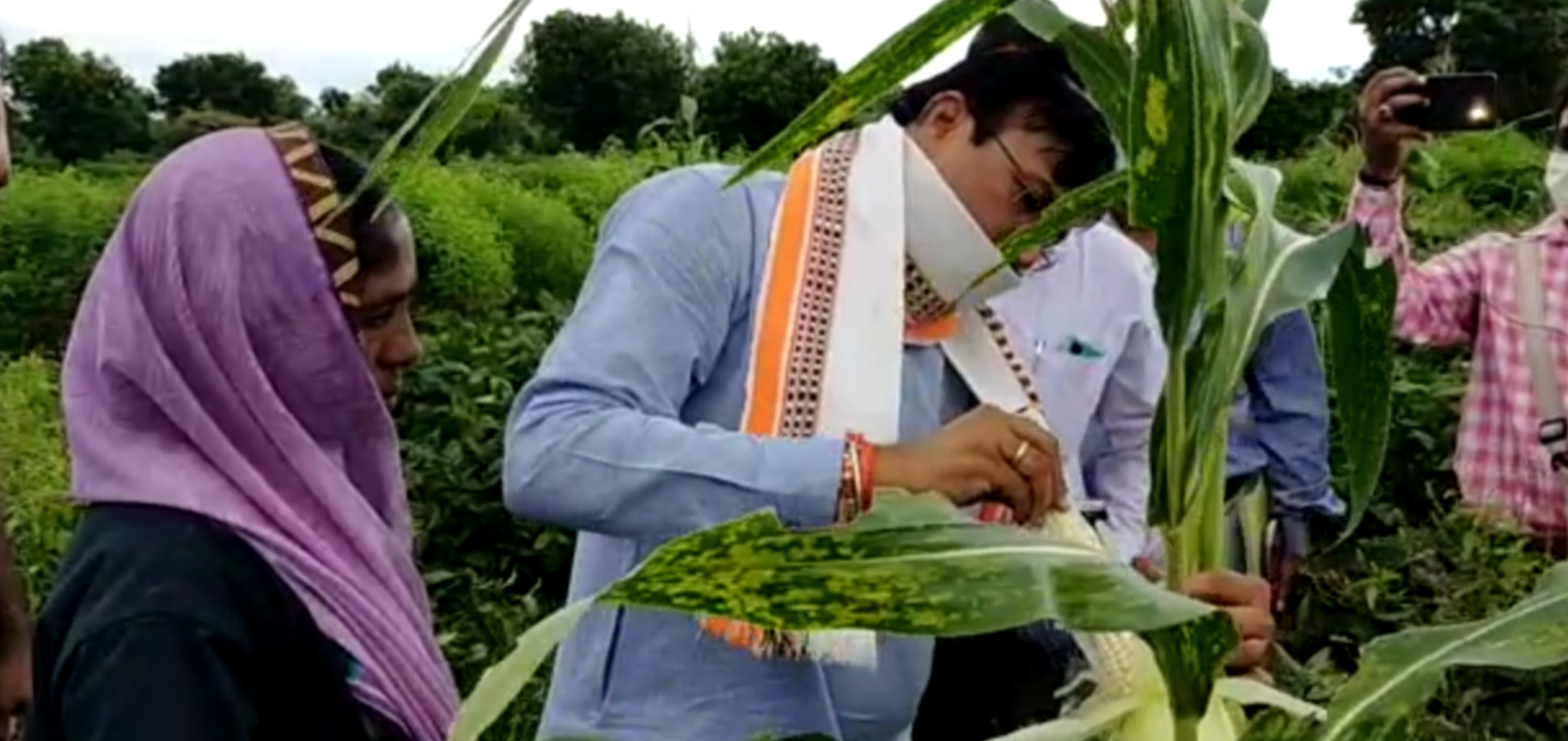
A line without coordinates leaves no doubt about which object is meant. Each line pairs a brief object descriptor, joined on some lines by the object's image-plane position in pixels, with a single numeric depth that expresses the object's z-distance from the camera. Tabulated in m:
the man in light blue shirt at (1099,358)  2.07
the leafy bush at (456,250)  7.46
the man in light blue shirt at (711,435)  1.51
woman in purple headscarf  1.43
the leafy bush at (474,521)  3.83
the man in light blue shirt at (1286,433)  3.07
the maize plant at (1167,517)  0.80
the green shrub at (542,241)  8.59
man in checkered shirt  2.78
